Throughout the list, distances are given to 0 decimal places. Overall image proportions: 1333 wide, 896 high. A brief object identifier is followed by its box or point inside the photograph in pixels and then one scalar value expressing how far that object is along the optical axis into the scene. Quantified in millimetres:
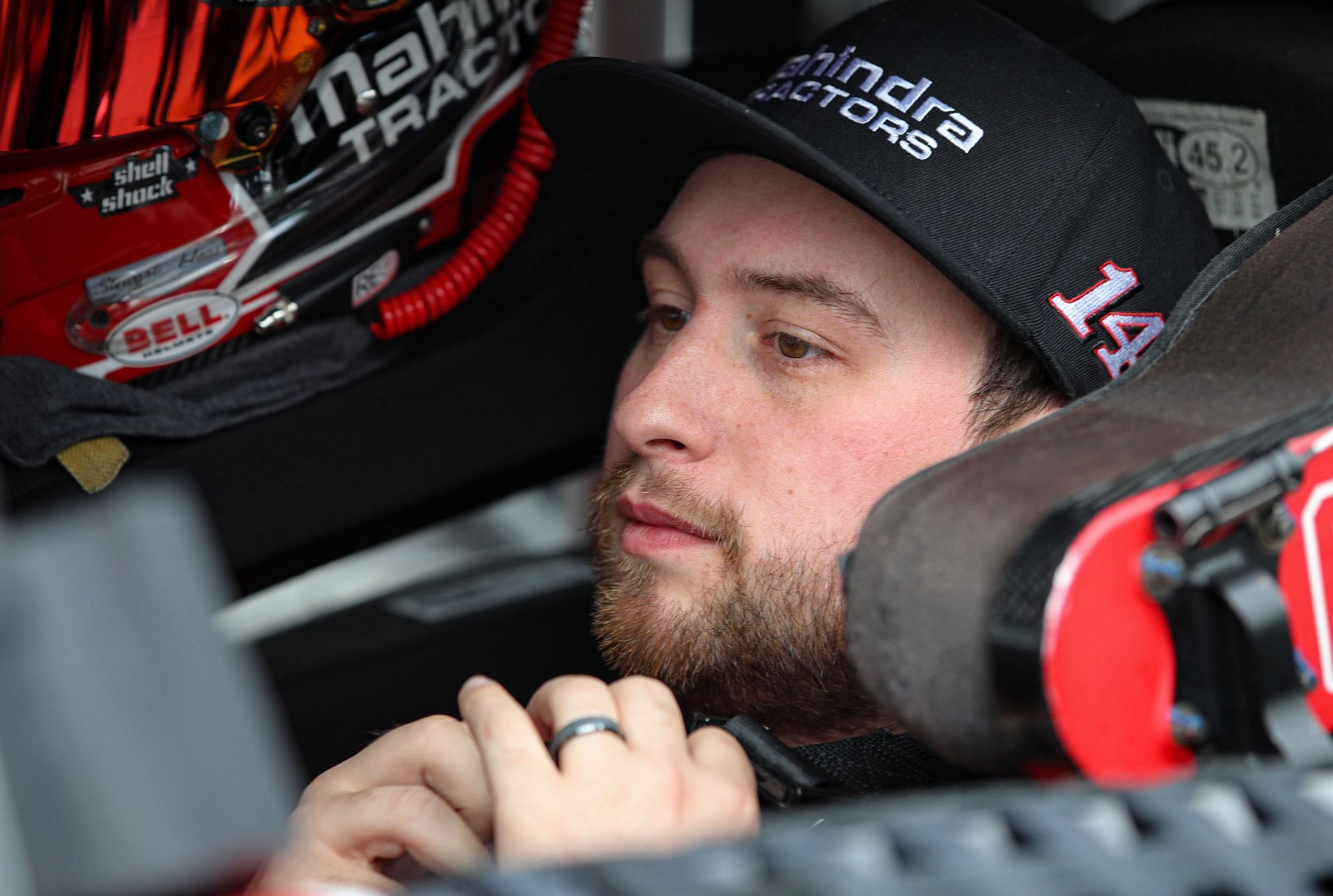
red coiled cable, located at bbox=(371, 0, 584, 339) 2454
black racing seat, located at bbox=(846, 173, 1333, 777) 2155
